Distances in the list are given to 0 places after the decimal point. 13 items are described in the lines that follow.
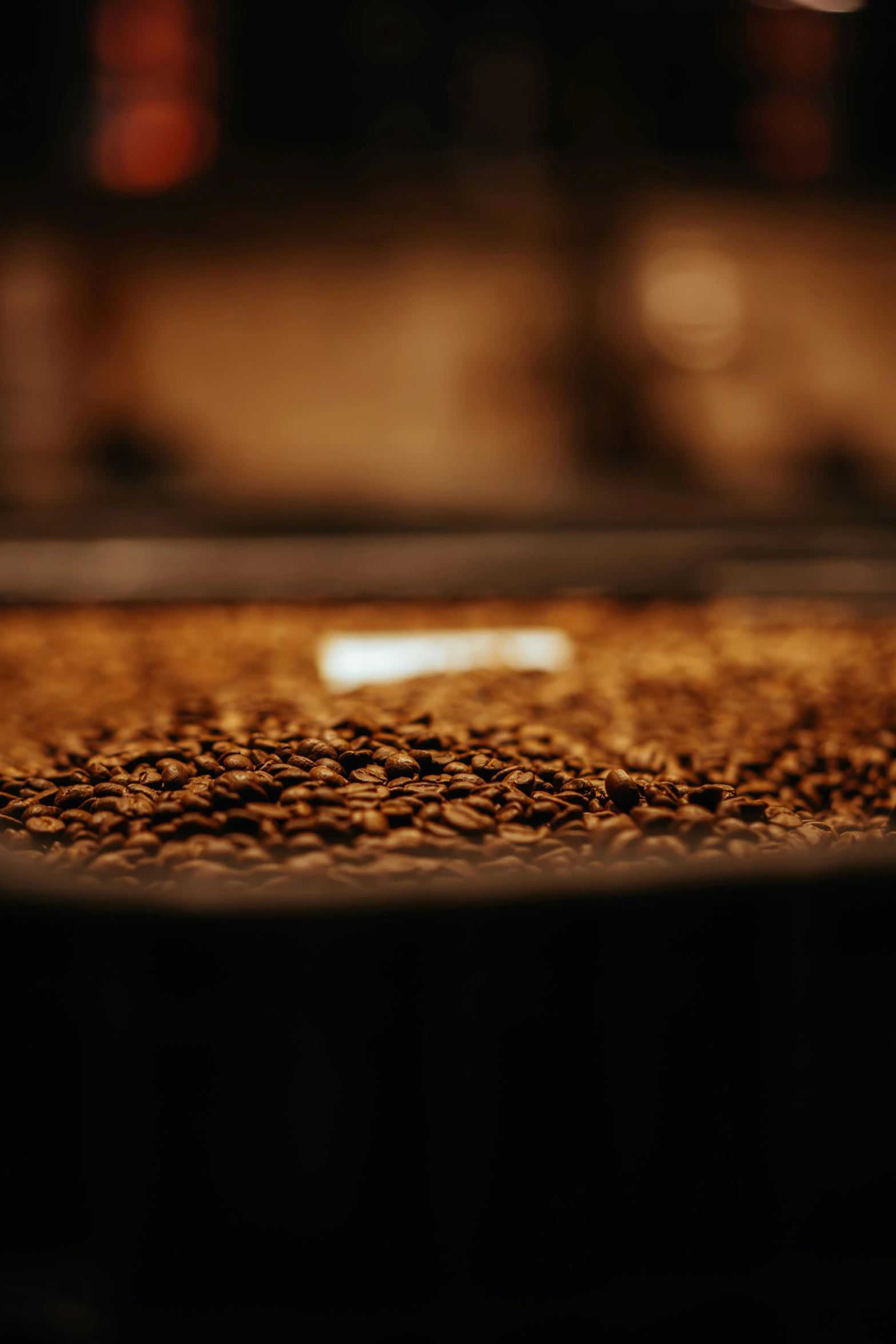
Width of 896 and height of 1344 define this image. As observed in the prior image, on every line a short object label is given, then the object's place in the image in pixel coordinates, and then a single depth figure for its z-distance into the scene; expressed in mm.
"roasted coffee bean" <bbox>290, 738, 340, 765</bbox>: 678
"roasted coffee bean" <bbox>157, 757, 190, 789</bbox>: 656
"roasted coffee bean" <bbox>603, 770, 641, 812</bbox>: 641
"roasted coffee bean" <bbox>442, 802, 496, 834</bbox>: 602
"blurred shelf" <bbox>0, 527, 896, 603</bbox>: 1232
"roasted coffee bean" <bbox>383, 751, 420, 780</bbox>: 664
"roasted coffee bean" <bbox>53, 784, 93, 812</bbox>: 654
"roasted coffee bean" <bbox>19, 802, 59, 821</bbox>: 642
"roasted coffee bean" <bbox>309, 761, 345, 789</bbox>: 651
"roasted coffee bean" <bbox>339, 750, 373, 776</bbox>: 676
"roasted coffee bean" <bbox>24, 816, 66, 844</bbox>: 617
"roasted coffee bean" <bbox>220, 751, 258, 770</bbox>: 668
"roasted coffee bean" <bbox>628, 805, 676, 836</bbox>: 605
